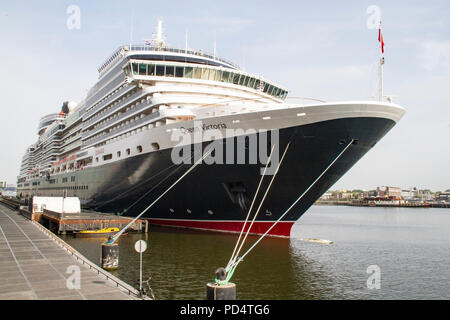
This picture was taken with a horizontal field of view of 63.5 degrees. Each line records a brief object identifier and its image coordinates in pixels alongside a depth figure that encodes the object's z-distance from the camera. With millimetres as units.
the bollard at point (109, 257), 15133
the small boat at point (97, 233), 25891
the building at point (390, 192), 178075
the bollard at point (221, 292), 8383
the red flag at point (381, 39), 19031
